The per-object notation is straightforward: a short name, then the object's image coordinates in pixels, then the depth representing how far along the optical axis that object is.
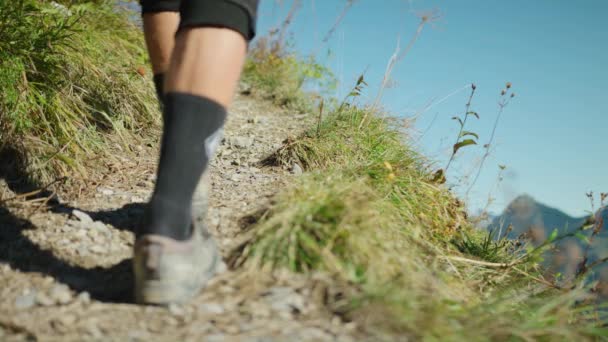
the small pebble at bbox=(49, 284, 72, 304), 1.20
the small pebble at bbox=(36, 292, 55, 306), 1.19
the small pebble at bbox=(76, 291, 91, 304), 1.18
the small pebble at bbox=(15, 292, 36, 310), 1.17
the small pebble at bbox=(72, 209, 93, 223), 1.72
